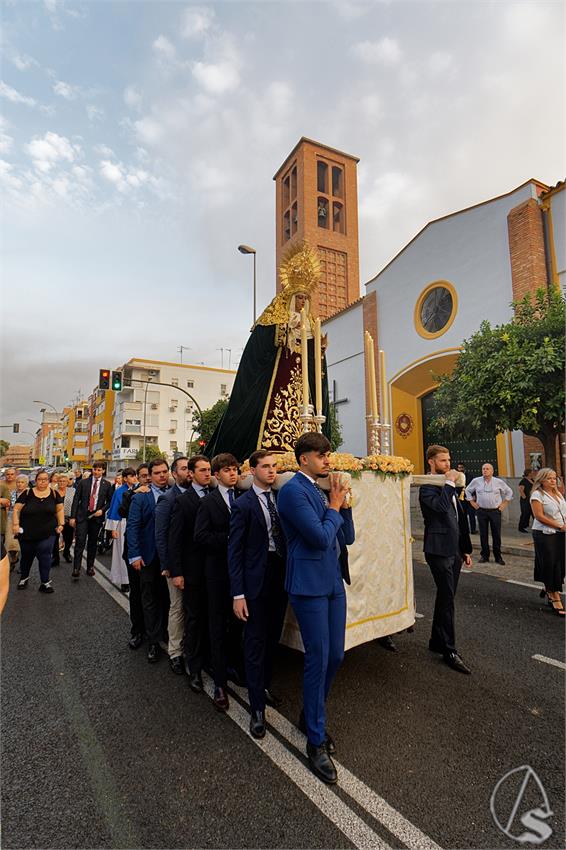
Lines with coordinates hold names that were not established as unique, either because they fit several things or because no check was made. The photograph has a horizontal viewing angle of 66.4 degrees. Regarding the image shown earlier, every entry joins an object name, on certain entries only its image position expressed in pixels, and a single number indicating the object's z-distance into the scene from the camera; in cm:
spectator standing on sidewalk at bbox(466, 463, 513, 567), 811
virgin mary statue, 446
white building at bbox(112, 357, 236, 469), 4956
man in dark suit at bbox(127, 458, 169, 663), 426
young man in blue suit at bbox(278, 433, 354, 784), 247
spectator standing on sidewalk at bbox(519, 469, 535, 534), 1099
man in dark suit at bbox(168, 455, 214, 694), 365
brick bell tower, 2747
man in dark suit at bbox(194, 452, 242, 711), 337
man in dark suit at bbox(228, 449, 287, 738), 291
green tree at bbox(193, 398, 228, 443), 2921
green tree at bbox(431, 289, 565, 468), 959
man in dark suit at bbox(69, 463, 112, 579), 783
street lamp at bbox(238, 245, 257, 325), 1711
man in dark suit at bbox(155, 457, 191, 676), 391
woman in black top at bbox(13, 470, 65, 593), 651
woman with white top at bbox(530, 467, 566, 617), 527
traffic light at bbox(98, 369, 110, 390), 1616
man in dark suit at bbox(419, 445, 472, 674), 384
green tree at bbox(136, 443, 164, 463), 4601
